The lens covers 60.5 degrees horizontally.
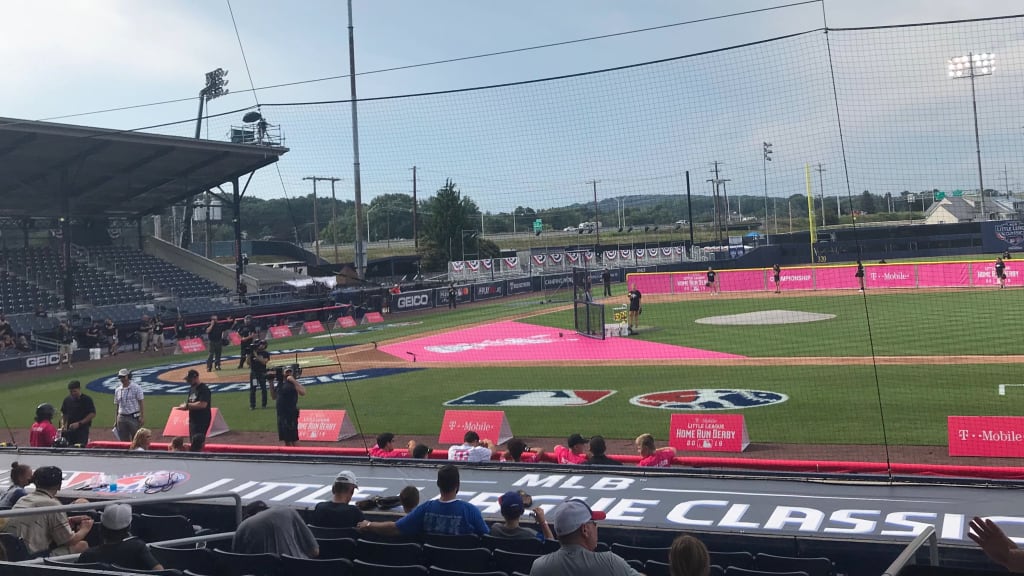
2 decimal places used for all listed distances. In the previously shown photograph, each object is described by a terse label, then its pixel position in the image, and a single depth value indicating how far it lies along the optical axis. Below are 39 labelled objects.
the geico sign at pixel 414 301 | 47.48
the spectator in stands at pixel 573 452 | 11.15
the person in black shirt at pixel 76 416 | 14.55
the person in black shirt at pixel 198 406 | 14.75
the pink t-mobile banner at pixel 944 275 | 40.91
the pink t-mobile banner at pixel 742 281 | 46.22
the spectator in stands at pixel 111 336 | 34.03
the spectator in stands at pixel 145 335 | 34.69
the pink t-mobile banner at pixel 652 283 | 49.47
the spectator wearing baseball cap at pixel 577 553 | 4.66
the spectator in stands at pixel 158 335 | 34.31
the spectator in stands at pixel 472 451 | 11.03
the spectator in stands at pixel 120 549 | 5.82
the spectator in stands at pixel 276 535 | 6.36
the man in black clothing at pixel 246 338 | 24.14
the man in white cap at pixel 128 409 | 15.57
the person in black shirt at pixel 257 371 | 20.23
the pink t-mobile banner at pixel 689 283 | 48.09
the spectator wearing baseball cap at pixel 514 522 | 6.54
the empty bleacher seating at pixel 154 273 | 45.75
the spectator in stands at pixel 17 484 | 7.98
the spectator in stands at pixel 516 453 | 10.99
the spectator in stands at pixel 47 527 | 7.06
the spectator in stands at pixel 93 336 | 33.44
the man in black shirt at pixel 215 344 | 26.92
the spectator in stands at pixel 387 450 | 11.41
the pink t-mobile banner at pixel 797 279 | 45.12
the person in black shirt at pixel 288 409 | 15.30
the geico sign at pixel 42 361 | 31.34
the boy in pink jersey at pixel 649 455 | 10.61
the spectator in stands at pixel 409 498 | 7.40
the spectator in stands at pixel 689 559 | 4.13
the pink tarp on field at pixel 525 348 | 26.61
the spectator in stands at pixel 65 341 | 31.80
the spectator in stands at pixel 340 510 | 7.52
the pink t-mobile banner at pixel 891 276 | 42.44
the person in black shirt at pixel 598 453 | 10.57
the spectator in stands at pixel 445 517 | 6.72
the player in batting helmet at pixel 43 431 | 13.90
